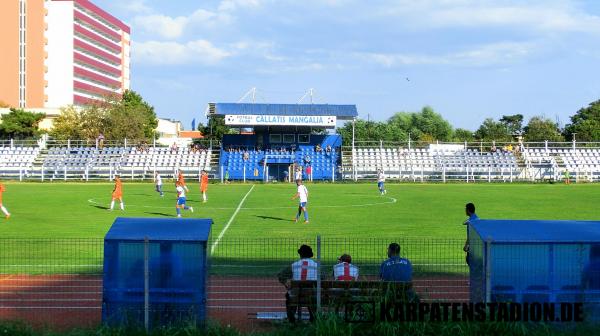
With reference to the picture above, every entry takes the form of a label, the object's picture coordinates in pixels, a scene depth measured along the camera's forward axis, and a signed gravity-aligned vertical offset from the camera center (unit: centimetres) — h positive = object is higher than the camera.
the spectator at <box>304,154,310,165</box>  6262 -33
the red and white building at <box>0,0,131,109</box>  10844 +1711
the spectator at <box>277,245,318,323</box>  1134 -184
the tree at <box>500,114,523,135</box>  11082 +551
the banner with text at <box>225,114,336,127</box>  6188 +318
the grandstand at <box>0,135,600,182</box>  6178 -35
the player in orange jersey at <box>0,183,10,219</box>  2680 -216
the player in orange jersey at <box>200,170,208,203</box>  3550 -132
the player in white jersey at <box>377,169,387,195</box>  4250 -149
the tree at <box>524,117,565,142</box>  9281 +366
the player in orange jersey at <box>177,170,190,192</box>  2900 -101
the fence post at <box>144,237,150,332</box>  1029 -194
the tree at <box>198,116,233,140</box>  10269 +403
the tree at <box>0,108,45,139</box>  8225 +368
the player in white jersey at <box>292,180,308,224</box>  2602 -154
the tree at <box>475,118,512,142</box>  9903 +382
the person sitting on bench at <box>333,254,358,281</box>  1162 -188
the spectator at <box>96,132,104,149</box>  6638 +137
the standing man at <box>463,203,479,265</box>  1421 -111
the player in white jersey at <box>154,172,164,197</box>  3920 -155
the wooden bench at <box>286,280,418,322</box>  1064 -206
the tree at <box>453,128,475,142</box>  11344 +366
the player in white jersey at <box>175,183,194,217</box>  2838 -154
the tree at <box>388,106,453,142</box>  11875 +575
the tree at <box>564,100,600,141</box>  8950 +433
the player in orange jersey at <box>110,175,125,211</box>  3067 -154
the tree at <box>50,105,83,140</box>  8138 +357
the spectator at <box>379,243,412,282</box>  1122 -178
